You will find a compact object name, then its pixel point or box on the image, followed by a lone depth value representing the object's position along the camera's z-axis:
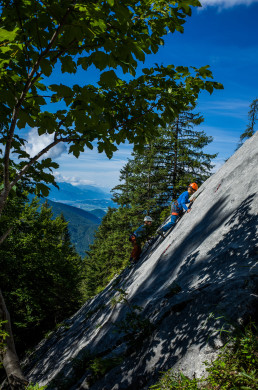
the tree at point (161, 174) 21.03
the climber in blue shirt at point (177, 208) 11.49
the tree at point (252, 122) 27.66
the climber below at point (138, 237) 12.83
